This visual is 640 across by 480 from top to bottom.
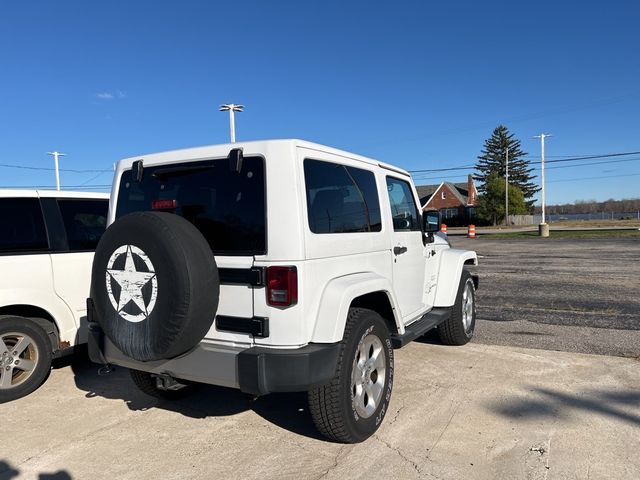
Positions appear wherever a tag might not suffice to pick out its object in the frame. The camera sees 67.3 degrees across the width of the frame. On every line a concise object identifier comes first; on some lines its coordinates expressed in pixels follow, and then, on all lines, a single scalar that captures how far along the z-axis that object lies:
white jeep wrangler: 2.92
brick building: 70.94
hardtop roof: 3.13
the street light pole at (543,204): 31.06
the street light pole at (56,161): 42.22
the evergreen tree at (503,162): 83.31
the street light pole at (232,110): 24.41
